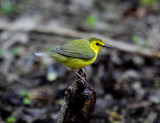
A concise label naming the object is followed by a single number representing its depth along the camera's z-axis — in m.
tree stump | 6.55
